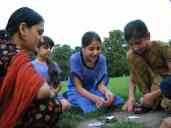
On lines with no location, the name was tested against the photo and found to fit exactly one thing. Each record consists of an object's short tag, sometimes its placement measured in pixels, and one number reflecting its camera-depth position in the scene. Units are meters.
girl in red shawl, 1.47
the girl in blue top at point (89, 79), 2.63
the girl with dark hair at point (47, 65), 2.59
